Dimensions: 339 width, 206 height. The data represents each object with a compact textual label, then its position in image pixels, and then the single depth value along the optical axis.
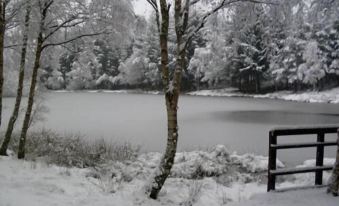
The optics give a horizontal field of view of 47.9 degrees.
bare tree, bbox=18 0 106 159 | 9.35
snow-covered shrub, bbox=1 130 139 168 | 10.88
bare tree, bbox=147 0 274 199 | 6.82
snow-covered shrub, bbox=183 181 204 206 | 7.07
